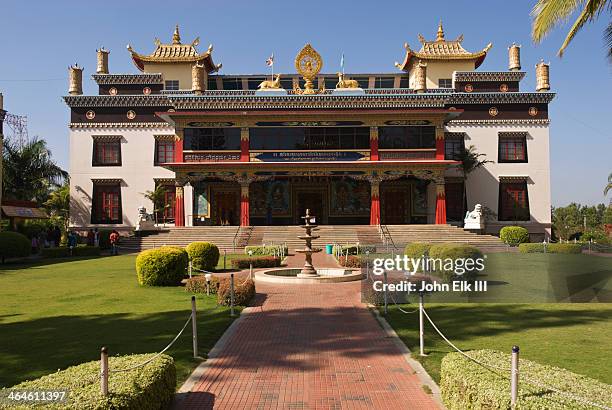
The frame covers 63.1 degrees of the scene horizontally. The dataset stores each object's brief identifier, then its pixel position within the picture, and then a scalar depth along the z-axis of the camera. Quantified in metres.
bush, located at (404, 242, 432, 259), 15.55
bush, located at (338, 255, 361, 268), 21.55
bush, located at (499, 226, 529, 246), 32.66
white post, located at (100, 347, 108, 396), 4.90
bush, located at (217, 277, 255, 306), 13.23
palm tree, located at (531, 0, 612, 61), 10.47
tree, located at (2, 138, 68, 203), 43.53
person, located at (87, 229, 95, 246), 35.88
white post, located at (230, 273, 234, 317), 12.07
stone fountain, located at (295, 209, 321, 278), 18.45
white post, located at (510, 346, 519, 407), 4.83
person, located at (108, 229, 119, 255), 29.47
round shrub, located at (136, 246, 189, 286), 16.45
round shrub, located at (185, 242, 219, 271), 20.08
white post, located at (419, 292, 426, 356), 8.47
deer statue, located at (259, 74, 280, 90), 39.00
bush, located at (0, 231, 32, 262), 24.53
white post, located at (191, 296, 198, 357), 8.54
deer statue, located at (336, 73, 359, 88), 38.96
